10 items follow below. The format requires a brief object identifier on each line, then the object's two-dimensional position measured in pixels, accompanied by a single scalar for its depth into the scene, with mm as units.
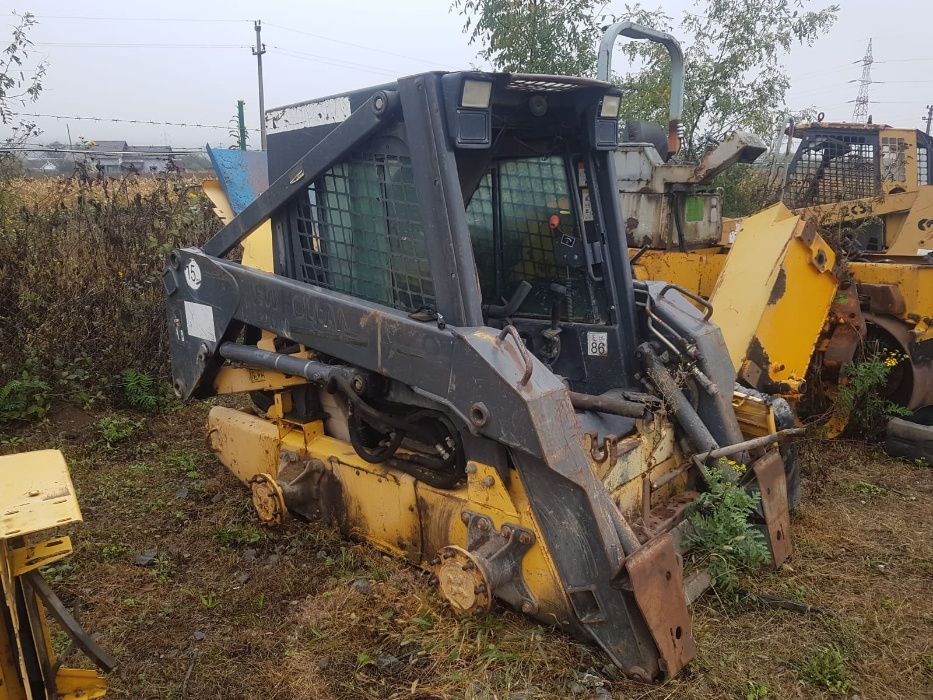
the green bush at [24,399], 5055
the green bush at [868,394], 4883
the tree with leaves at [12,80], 5445
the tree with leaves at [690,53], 8836
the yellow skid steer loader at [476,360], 2572
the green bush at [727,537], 3037
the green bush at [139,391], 5410
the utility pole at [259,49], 22078
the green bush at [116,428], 4891
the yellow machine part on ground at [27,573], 1752
